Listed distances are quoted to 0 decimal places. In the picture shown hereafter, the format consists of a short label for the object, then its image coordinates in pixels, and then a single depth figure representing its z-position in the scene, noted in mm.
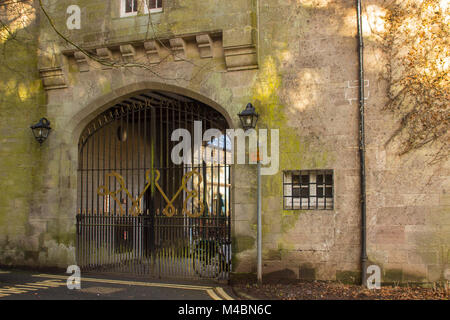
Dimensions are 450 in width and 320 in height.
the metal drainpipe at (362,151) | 8247
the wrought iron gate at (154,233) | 9430
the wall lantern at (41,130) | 10492
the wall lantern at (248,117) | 8781
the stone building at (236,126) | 8352
